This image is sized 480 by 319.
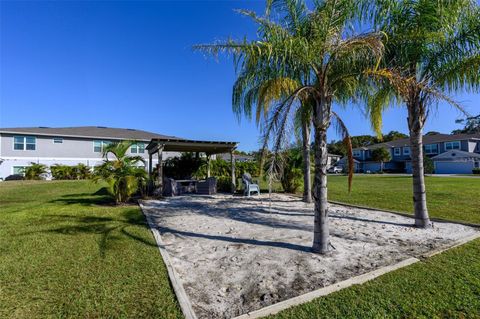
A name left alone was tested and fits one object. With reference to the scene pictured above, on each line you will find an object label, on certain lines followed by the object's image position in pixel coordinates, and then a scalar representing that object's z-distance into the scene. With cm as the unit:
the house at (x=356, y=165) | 4976
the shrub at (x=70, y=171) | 2312
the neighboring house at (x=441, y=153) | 3688
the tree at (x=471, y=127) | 5875
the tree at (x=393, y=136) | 6898
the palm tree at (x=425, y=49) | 559
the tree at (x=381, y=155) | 4331
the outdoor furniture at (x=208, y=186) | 1321
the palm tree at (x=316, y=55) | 431
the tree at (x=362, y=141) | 6033
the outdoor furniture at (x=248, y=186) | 1211
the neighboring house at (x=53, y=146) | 2262
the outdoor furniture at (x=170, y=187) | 1276
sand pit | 321
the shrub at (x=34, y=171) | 2217
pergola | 1220
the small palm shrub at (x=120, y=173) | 946
